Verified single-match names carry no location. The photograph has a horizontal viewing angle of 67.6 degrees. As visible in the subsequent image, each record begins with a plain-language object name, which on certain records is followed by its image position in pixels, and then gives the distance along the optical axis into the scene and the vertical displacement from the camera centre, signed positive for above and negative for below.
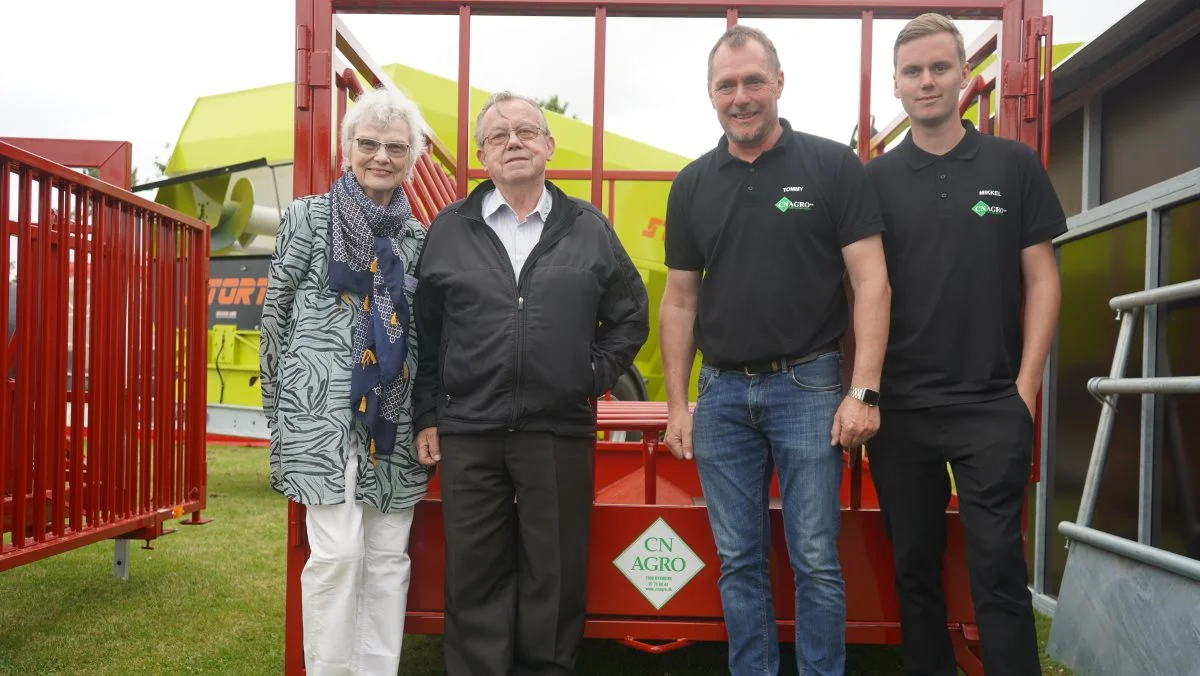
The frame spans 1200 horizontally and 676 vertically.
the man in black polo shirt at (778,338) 2.30 -0.02
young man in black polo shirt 2.26 +0.02
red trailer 2.67 -0.47
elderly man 2.39 -0.17
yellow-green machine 6.45 +1.16
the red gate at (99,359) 3.21 -0.18
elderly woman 2.40 -0.19
